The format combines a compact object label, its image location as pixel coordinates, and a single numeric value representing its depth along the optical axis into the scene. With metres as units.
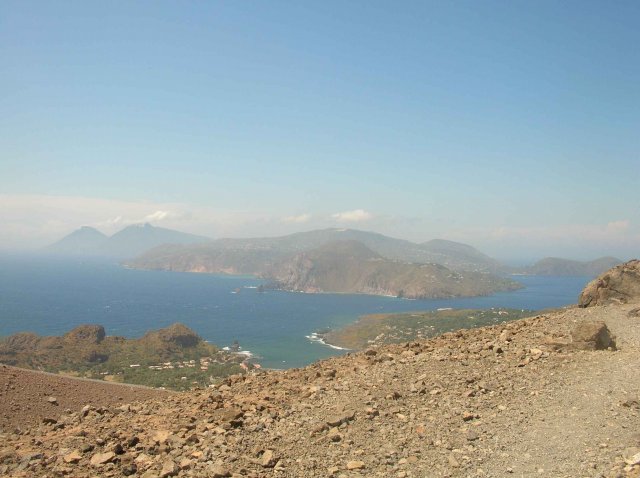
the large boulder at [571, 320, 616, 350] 11.66
